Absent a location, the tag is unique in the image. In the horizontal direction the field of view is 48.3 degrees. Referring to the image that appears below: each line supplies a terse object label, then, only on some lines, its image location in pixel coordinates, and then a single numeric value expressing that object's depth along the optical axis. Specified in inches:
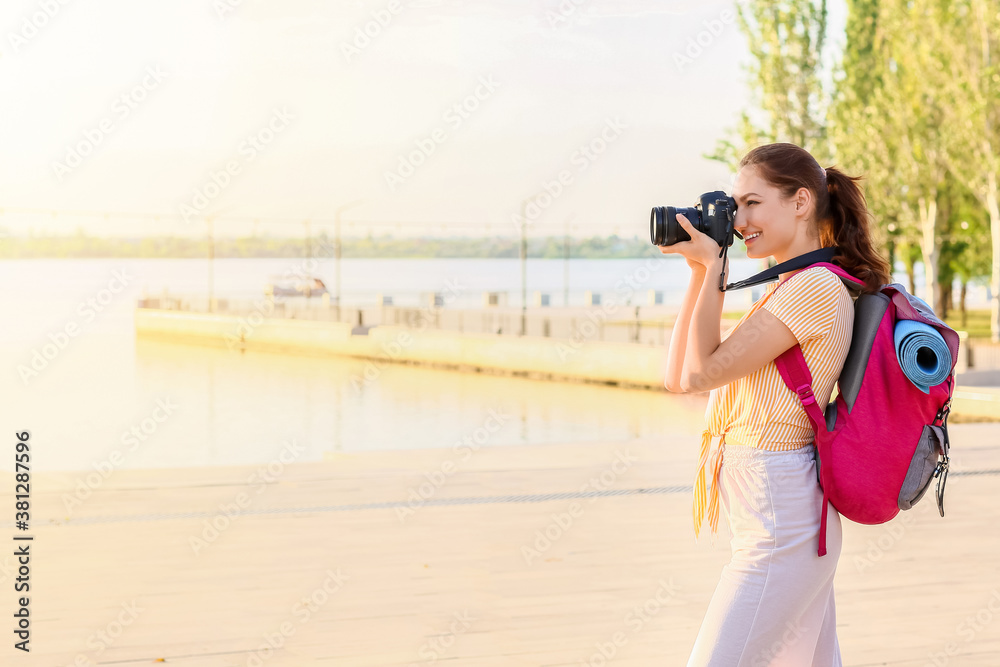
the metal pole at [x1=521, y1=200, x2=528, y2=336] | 1674.5
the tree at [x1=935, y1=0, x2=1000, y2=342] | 1131.9
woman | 94.9
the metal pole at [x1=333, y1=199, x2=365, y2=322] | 1957.7
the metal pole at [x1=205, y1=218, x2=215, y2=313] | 2091.5
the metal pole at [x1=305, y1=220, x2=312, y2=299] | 2087.4
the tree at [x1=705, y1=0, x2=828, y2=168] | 1364.4
